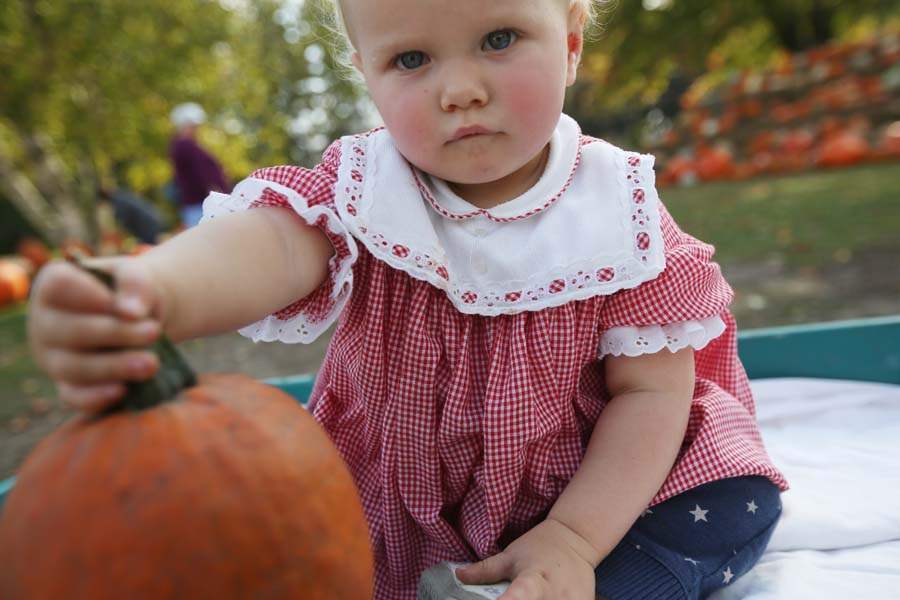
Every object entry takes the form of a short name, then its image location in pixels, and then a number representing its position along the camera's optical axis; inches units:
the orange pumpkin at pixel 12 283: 257.0
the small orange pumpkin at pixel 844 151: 296.0
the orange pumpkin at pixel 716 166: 333.7
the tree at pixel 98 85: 291.6
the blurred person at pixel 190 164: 233.9
